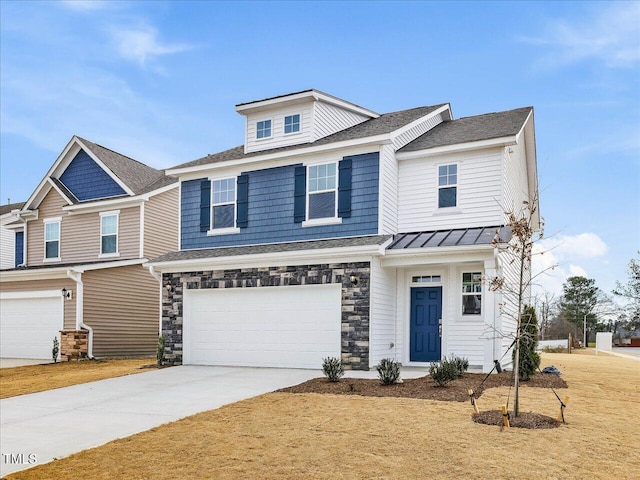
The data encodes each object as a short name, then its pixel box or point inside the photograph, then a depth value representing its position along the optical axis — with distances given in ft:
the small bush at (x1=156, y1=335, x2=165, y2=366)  53.42
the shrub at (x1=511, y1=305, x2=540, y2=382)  38.86
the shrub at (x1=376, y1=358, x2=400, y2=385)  36.50
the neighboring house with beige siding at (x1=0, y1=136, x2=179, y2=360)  66.23
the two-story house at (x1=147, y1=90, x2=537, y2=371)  46.50
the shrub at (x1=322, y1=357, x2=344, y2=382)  39.19
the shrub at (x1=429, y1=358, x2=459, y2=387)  34.68
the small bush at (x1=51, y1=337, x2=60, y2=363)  64.59
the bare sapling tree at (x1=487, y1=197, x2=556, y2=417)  25.84
